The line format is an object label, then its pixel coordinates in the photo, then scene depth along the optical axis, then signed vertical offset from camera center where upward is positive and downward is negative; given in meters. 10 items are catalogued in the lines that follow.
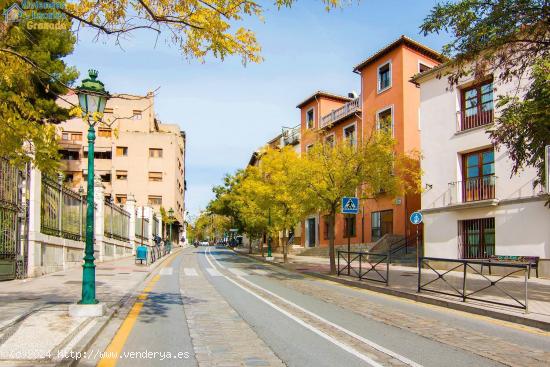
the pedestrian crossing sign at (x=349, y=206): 17.91 +0.50
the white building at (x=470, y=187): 19.14 +1.39
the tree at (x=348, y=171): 19.22 +1.90
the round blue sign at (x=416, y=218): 20.70 +0.06
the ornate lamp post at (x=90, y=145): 8.87 +1.39
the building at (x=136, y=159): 65.00 +8.31
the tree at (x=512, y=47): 10.58 +4.02
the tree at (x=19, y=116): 7.61 +1.66
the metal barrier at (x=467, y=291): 9.97 -1.75
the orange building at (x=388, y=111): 30.30 +7.29
